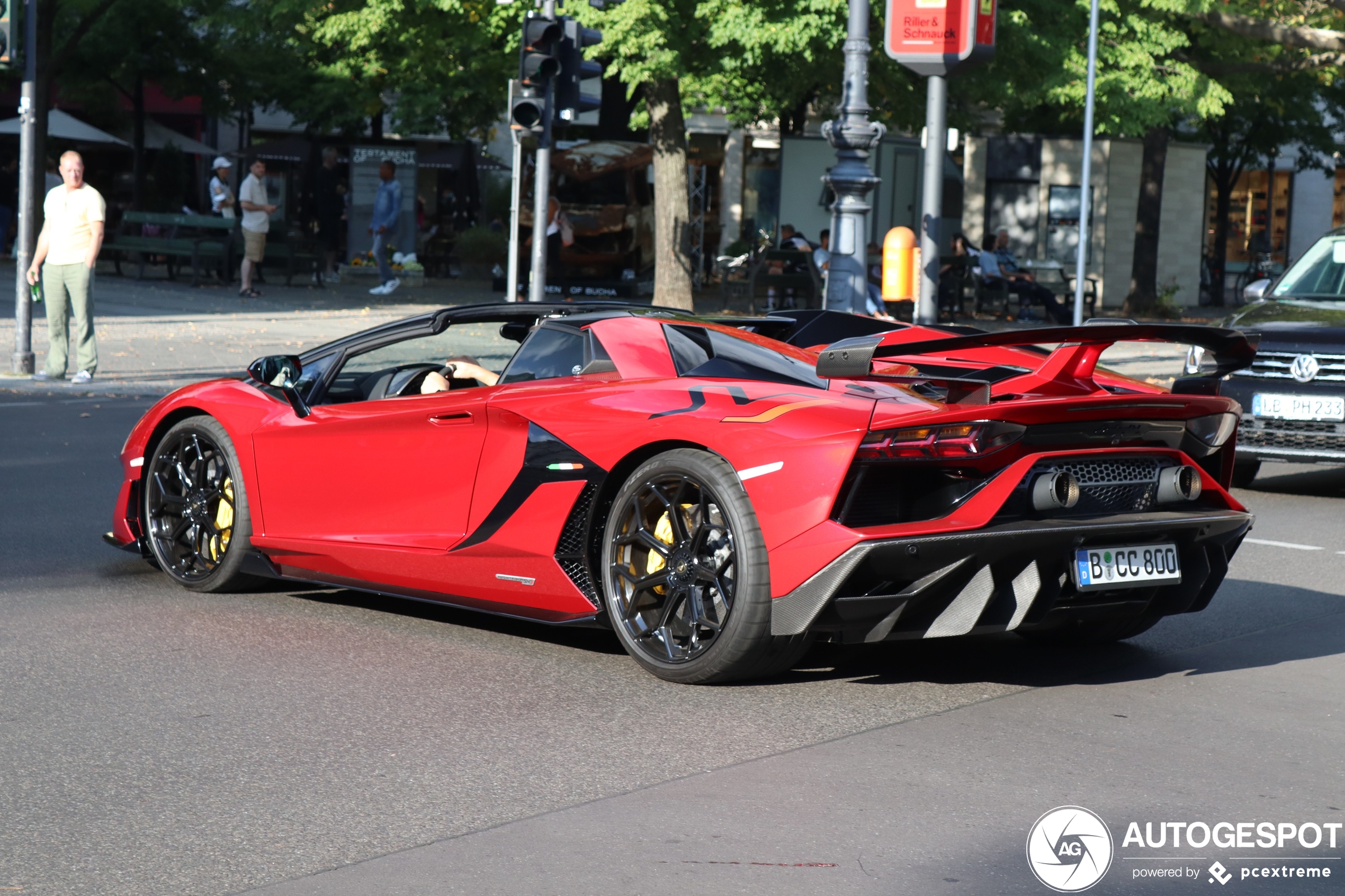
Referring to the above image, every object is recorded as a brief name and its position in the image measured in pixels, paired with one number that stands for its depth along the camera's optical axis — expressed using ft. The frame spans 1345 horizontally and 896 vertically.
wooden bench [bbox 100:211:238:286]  90.07
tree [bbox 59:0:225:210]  117.29
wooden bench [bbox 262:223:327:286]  91.97
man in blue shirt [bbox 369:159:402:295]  91.61
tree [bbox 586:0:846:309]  70.44
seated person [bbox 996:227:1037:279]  92.38
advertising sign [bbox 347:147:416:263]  106.52
